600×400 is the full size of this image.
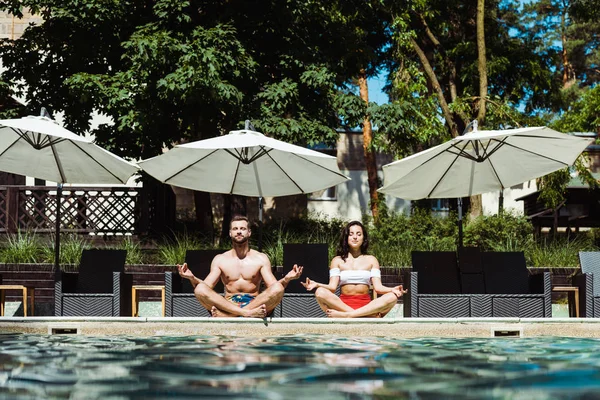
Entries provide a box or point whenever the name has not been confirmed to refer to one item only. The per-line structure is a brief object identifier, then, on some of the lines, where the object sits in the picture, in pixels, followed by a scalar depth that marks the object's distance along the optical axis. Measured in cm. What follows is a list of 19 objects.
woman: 855
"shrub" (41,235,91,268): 1250
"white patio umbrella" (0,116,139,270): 1038
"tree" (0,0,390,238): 1455
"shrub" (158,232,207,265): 1286
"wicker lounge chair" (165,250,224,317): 962
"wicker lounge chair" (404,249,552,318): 1043
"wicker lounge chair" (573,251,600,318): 949
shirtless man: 818
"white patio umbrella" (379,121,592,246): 1030
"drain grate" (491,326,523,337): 730
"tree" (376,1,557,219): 2019
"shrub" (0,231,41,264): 1258
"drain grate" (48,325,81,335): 720
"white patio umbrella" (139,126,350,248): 1020
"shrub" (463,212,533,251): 1678
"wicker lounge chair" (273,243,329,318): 1005
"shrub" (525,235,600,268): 1302
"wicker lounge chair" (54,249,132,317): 966
